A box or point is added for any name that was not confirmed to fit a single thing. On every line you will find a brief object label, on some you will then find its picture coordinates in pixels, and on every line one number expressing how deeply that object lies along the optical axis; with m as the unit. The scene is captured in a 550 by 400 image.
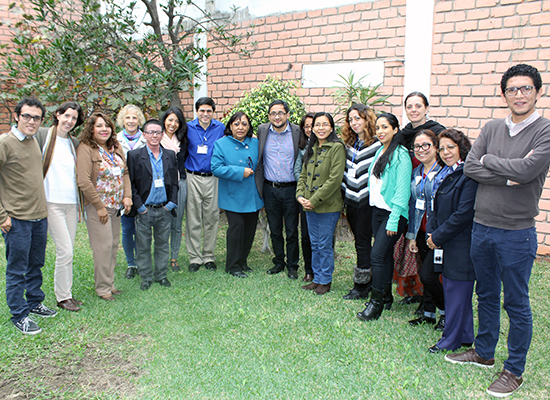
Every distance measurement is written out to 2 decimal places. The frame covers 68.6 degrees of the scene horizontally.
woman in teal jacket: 4.86
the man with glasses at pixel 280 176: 4.82
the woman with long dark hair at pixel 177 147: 5.00
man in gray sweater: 2.58
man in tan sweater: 3.45
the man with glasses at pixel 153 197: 4.49
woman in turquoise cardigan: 3.64
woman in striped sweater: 4.05
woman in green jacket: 4.27
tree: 6.43
